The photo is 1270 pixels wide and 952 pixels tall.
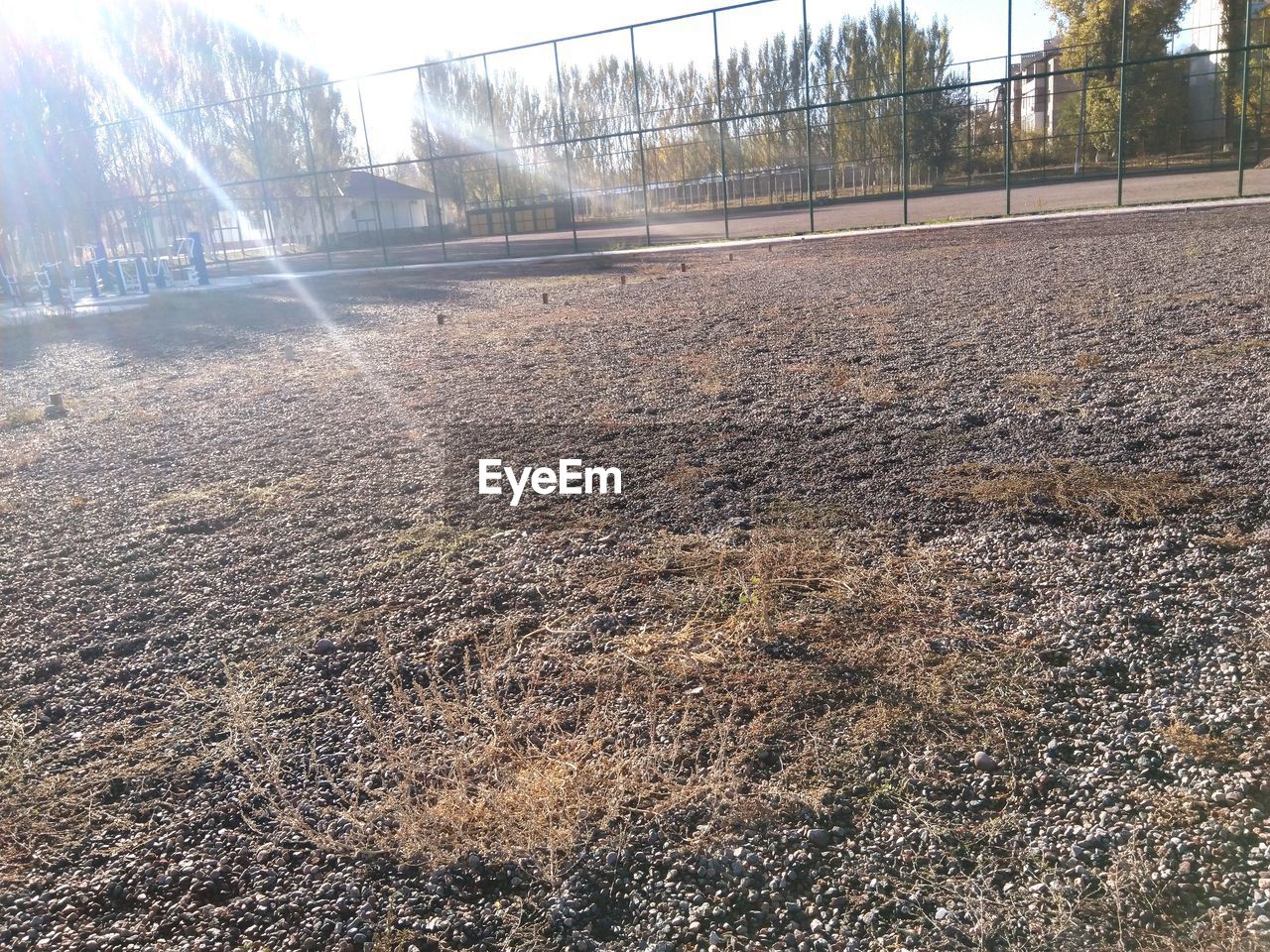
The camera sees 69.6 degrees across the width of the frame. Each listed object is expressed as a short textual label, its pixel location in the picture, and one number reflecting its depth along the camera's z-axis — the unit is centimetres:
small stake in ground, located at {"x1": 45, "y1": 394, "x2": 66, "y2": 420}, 821
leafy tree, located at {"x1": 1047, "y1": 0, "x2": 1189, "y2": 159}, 2227
